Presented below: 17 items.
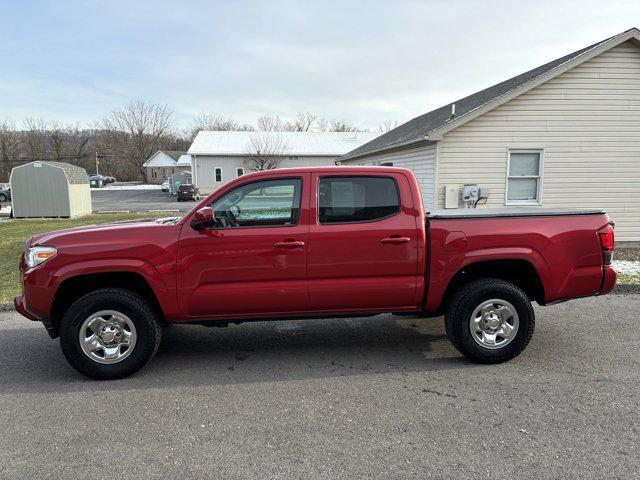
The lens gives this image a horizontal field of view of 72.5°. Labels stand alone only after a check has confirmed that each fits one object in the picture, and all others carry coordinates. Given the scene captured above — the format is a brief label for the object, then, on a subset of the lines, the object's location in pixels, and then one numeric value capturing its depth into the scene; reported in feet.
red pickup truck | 12.90
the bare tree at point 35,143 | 258.55
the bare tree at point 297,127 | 209.99
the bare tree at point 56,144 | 268.21
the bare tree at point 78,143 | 273.13
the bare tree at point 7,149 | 233.76
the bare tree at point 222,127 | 237.45
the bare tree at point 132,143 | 266.98
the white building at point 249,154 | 128.20
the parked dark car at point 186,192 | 119.75
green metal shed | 65.57
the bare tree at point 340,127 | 218.18
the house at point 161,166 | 244.01
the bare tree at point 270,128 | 186.70
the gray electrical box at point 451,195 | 35.53
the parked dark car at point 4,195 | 108.06
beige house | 34.86
